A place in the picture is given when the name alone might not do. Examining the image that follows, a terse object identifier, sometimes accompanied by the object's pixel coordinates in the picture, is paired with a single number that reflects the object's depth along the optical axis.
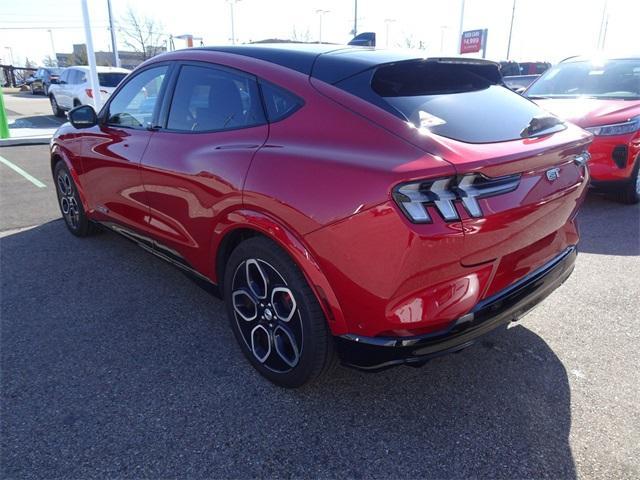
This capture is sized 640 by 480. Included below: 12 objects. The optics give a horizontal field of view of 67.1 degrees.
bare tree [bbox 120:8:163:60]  47.78
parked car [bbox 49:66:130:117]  13.48
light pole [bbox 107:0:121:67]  22.74
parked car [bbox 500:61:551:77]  24.06
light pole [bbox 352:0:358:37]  37.19
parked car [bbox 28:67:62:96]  27.63
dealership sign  31.08
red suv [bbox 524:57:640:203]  5.28
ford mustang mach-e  1.88
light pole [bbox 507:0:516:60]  43.52
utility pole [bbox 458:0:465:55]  16.50
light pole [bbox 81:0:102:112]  11.19
